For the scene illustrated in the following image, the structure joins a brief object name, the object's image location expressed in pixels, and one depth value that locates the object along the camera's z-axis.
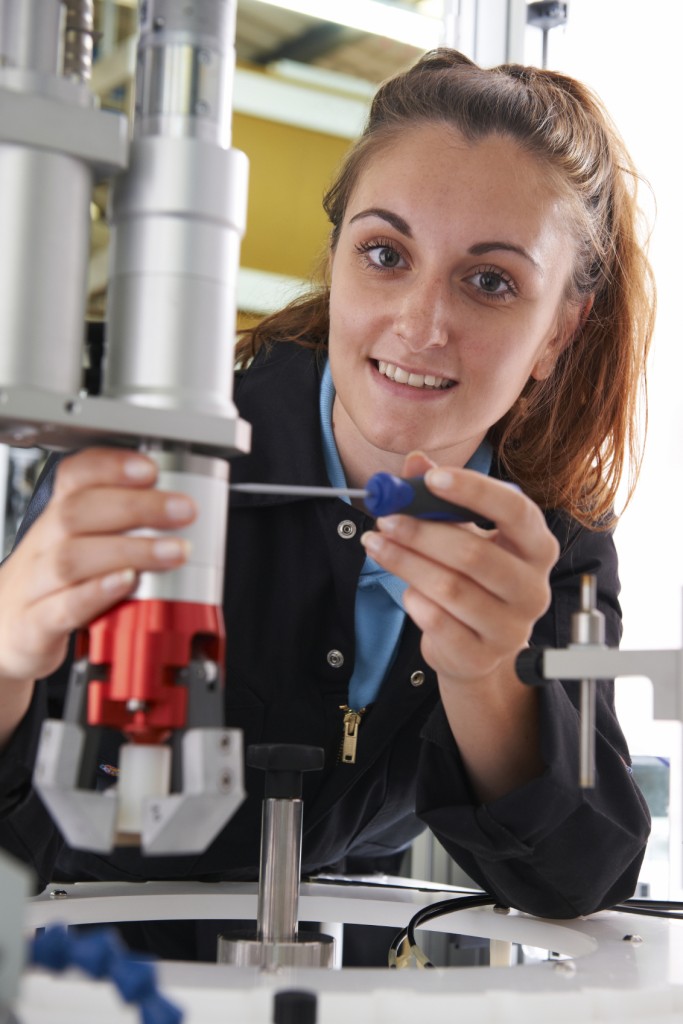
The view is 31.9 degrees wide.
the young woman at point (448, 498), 0.76
